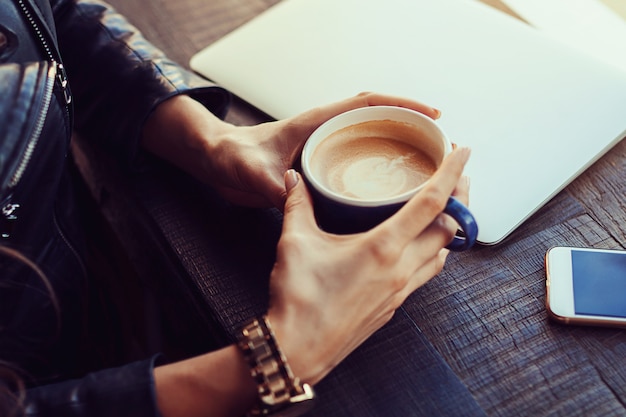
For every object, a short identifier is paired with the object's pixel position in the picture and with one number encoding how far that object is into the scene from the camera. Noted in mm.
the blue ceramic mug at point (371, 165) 560
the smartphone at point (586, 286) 604
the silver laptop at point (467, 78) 729
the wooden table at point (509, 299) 576
